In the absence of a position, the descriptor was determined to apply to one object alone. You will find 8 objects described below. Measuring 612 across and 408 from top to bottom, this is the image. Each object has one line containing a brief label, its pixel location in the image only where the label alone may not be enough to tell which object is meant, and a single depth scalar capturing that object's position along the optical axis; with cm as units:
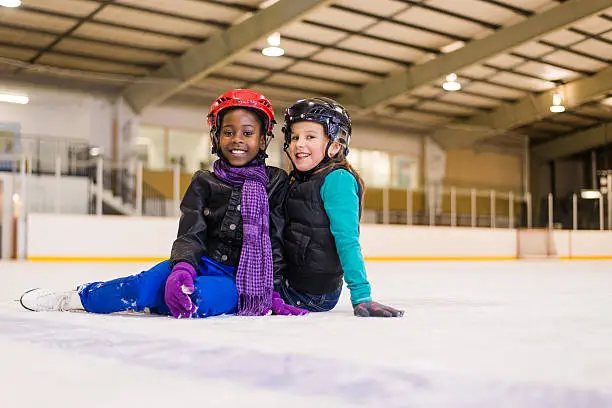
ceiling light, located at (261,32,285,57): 1650
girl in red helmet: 325
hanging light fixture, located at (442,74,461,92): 2050
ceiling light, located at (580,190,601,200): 1973
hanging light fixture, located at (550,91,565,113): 2273
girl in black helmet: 332
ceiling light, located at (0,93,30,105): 1336
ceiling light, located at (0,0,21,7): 1426
